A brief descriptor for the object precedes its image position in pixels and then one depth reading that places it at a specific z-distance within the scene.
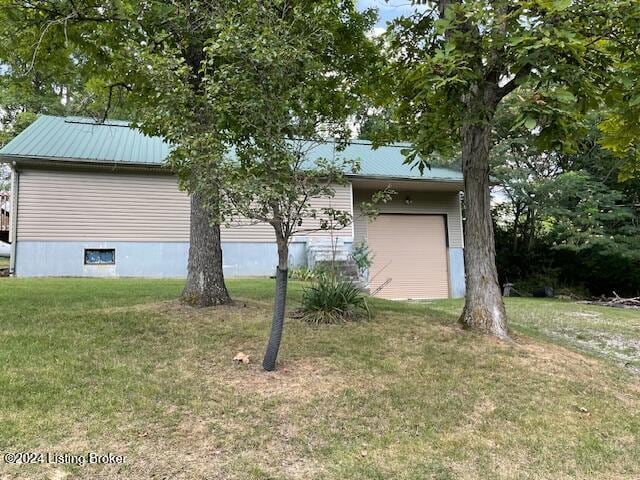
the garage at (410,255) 14.86
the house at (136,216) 11.64
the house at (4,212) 13.73
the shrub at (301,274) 11.58
